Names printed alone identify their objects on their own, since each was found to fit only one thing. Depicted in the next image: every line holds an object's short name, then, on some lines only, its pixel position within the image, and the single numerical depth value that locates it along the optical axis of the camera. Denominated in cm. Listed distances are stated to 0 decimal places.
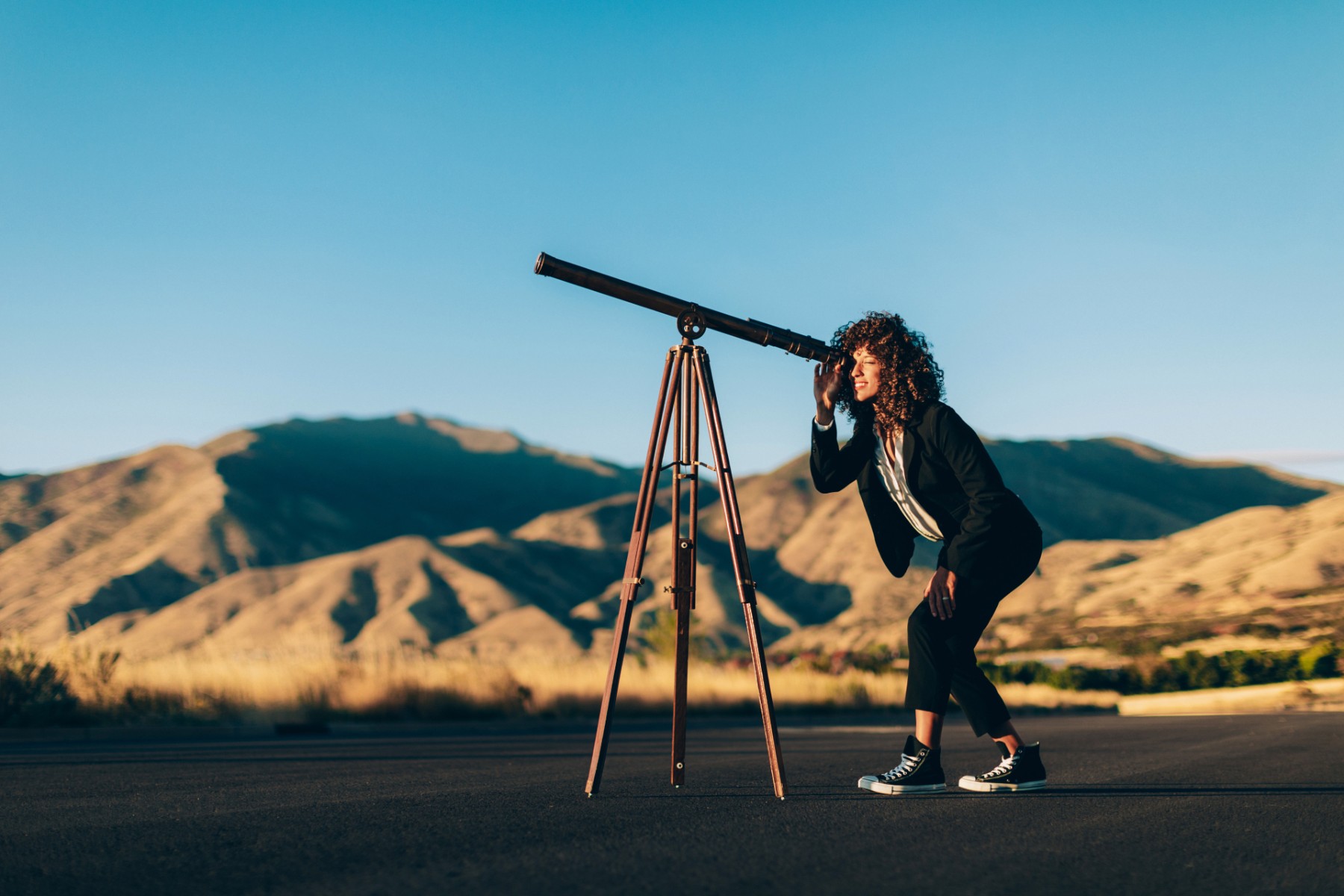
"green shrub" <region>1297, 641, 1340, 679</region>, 2670
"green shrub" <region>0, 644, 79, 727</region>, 1273
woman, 520
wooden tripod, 523
